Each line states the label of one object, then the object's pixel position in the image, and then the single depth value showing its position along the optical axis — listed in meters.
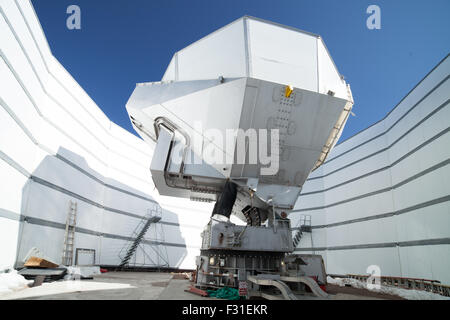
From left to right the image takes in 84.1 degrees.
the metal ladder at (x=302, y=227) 21.08
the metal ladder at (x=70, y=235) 13.74
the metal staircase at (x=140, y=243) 18.43
